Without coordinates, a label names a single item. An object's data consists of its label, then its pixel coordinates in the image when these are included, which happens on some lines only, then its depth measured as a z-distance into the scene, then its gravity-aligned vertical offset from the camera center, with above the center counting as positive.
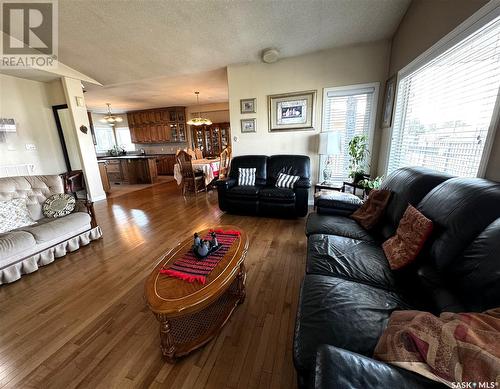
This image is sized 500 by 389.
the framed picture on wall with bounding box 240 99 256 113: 3.97 +0.66
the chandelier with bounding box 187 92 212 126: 6.03 +0.61
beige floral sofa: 1.97 -0.88
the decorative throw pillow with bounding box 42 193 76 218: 2.49 -0.70
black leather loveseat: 3.19 -0.77
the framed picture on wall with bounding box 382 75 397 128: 2.91 +0.51
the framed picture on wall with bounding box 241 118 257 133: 4.05 +0.30
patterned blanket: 0.55 -0.63
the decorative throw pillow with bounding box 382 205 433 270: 1.26 -0.65
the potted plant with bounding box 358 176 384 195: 2.72 -0.61
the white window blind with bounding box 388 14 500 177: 1.44 +0.26
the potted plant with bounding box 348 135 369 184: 3.16 -0.27
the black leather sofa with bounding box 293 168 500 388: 0.64 -0.73
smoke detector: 3.35 +1.37
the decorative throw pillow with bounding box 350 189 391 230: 1.91 -0.68
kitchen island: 6.43 -0.75
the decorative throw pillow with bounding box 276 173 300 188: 3.39 -0.65
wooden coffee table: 1.12 -0.84
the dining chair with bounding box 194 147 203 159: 6.53 -0.33
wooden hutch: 7.48 +0.15
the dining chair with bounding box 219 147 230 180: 5.43 -0.60
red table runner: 1.32 -0.82
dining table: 5.07 -0.65
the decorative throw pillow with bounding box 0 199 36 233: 2.15 -0.70
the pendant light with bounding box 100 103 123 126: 7.05 +0.87
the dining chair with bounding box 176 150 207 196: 4.89 -0.77
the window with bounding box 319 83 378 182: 3.40 +0.38
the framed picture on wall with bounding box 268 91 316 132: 3.67 +0.51
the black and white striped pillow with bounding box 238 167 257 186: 3.68 -0.61
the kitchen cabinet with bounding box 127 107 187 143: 7.70 +0.70
